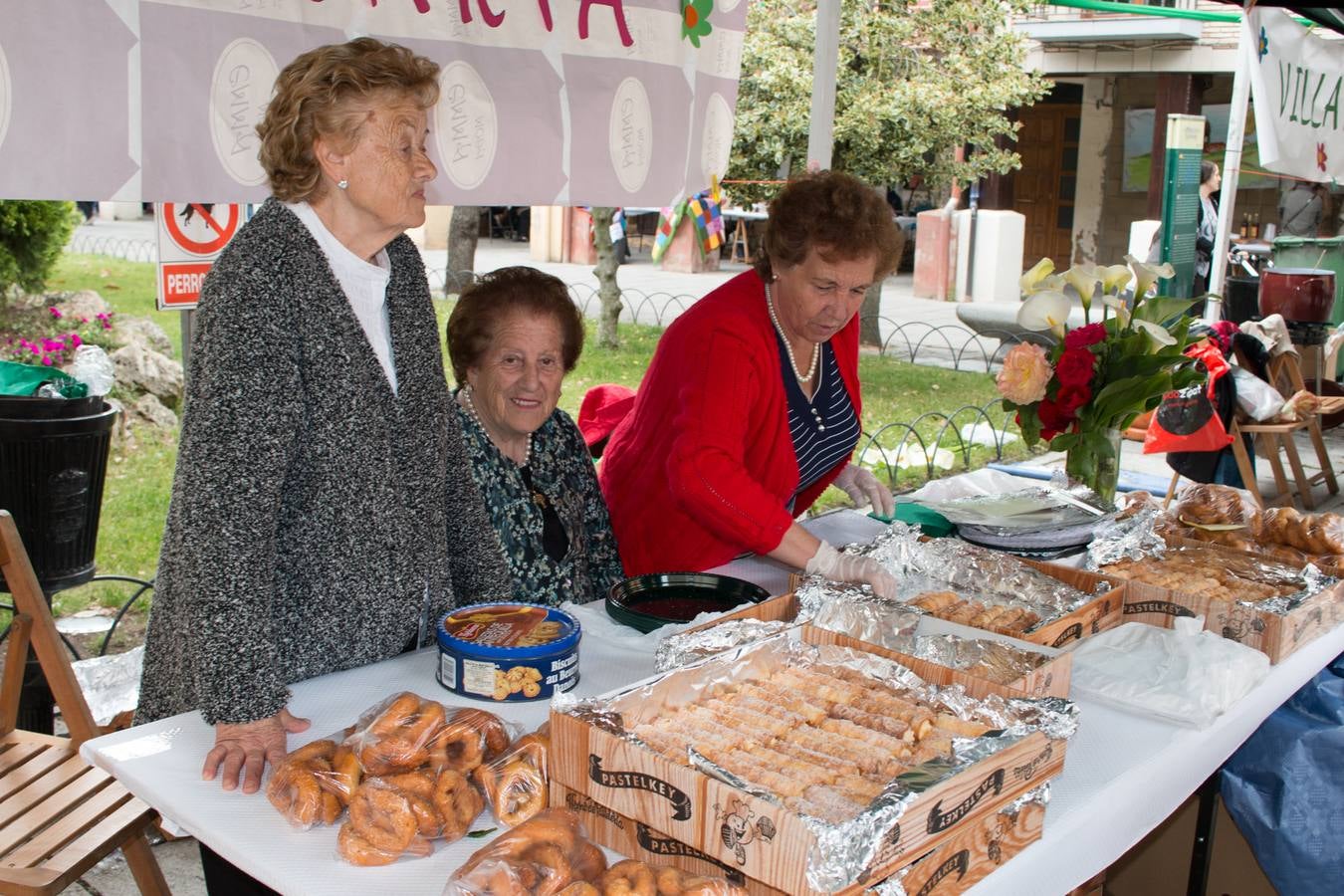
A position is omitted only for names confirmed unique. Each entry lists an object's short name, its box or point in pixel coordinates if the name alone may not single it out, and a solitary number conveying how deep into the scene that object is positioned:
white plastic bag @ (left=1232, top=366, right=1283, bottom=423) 5.56
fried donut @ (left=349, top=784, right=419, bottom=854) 1.33
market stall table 1.36
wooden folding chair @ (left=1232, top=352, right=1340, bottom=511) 5.47
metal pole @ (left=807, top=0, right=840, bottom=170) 3.53
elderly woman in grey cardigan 1.56
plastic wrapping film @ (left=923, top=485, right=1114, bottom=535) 2.76
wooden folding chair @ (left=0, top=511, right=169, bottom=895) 1.98
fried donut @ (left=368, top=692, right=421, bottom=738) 1.45
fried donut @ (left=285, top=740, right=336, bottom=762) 1.45
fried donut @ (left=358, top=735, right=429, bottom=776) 1.42
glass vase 2.92
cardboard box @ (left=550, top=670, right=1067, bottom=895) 1.18
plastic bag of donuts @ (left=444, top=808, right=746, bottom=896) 1.16
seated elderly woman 2.40
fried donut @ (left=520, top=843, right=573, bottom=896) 1.17
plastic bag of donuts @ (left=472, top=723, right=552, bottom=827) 1.41
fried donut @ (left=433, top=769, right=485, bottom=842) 1.38
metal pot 7.06
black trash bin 2.89
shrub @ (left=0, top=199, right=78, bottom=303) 7.09
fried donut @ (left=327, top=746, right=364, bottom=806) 1.41
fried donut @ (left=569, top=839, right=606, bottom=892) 1.21
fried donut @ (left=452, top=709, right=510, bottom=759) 1.50
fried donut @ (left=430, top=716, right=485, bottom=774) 1.46
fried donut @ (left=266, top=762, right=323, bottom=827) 1.39
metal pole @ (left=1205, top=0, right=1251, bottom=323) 6.24
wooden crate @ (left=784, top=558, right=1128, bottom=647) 2.00
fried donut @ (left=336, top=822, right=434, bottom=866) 1.33
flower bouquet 2.78
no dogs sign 2.91
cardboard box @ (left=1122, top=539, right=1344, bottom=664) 2.13
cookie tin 1.71
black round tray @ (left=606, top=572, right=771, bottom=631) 2.20
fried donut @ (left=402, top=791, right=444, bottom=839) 1.35
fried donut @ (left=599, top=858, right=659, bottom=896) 1.16
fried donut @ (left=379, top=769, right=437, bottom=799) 1.38
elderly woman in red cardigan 2.40
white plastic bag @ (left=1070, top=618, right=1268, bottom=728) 1.86
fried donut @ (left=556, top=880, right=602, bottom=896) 1.16
